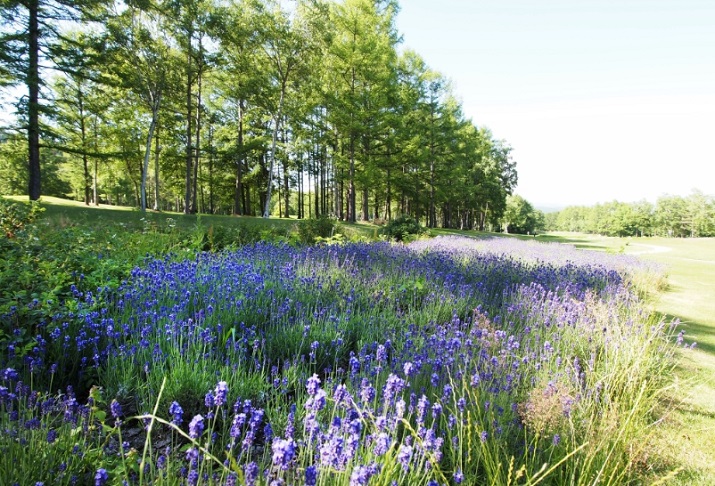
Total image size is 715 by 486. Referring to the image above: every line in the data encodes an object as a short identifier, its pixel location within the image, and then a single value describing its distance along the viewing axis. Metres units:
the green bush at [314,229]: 11.05
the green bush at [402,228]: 13.38
